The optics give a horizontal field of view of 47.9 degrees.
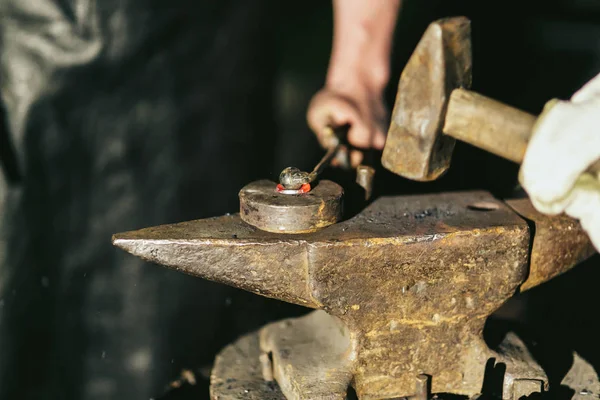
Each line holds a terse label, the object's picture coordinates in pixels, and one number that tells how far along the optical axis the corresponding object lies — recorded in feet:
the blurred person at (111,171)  5.61
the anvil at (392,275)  3.56
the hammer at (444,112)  3.46
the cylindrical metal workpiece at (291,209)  3.63
